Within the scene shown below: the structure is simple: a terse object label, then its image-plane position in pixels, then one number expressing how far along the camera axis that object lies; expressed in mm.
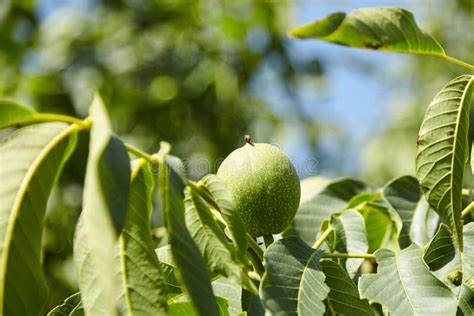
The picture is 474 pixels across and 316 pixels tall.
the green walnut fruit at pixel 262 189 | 605
